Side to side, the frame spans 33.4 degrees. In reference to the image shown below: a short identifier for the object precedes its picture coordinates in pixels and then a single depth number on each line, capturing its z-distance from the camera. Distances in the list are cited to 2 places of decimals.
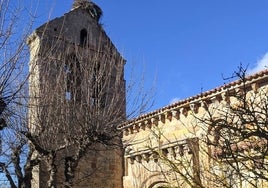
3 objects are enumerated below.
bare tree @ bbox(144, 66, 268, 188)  4.49
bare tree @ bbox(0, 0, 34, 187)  6.06
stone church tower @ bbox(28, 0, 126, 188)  12.48
